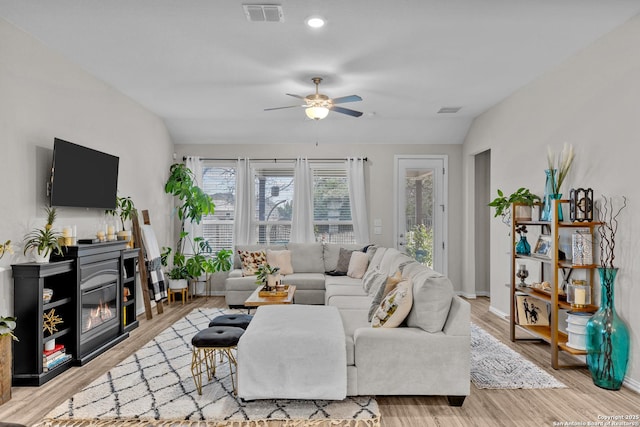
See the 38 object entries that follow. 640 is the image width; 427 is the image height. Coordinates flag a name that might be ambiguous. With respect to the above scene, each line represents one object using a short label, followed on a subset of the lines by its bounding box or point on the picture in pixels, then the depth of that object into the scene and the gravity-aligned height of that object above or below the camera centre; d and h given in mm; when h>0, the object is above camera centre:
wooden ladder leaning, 5250 -605
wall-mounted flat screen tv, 3635 +410
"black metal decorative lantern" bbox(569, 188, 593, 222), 3434 +112
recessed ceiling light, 3018 +1456
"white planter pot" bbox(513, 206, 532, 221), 4382 +58
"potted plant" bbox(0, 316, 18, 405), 2852 -945
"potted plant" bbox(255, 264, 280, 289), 4504 -619
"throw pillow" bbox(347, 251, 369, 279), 5902 -653
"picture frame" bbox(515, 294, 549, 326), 4148 -919
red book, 3331 -1073
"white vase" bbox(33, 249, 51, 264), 3307 -296
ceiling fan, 4324 +1203
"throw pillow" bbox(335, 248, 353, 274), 6203 -621
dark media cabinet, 3174 -776
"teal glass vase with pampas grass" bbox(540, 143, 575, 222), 3824 +418
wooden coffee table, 4152 -820
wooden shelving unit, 3428 -669
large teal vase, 3098 -916
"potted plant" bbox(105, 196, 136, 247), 4734 +86
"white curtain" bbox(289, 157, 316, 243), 6863 +220
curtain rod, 6930 +1004
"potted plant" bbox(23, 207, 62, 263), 3320 -193
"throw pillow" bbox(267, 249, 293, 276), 6184 -613
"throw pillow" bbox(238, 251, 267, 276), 6065 -603
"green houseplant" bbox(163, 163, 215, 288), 6316 +223
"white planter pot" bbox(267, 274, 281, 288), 4496 -654
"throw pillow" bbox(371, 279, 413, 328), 2957 -643
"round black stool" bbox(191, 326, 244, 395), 2924 -852
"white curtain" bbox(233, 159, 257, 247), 6844 +220
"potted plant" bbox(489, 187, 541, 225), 4285 +180
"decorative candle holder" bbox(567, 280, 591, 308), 3414 -614
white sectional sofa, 2781 -879
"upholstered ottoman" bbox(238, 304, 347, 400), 2705 -972
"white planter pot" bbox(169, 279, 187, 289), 6219 -965
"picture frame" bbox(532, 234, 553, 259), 4030 -274
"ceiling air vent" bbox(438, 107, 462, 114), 5715 +1528
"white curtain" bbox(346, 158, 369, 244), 6824 +319
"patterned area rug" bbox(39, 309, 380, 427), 2600 -1251
